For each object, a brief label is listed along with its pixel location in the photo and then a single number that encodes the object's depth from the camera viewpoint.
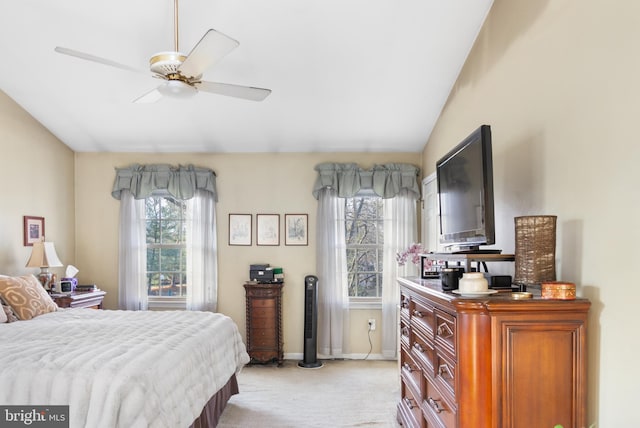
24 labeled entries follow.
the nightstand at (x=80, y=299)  4.75
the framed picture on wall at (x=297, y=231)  5.78
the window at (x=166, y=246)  5.93
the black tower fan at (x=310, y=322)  5.39
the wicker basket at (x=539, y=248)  2.17
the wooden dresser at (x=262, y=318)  5.42
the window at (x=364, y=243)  5.87
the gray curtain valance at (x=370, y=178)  5.66
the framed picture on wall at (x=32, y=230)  5.00
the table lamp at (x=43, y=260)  4.89
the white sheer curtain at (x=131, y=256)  5.72
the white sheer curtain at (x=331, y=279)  5.63
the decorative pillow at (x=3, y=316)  3.63
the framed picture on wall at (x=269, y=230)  5.80
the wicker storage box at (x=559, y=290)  1.99
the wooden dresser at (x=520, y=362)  1.96
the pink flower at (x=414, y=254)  3.63
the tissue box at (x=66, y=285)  5.01
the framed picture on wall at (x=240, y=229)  5.81
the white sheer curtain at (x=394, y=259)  5.60
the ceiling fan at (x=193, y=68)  2.55
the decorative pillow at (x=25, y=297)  3.82
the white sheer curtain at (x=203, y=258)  5.68
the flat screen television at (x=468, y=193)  2.39
